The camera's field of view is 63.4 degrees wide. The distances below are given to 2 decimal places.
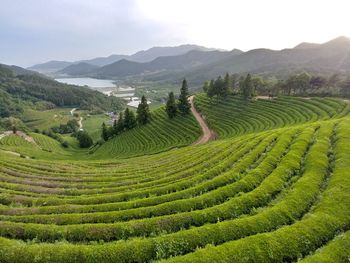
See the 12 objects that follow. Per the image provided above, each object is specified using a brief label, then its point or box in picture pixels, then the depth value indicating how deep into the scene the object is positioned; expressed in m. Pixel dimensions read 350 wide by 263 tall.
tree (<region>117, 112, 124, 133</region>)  109.19
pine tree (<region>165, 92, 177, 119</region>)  99.43
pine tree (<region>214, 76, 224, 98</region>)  104.25
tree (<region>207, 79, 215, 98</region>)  104.94
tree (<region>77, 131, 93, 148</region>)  132.88
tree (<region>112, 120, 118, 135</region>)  111.19
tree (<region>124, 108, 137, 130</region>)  106.25
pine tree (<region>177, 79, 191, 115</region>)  99.62
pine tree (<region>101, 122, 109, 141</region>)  112.94
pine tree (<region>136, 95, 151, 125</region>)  104.19
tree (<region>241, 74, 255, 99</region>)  97.94
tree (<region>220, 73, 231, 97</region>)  103.50
